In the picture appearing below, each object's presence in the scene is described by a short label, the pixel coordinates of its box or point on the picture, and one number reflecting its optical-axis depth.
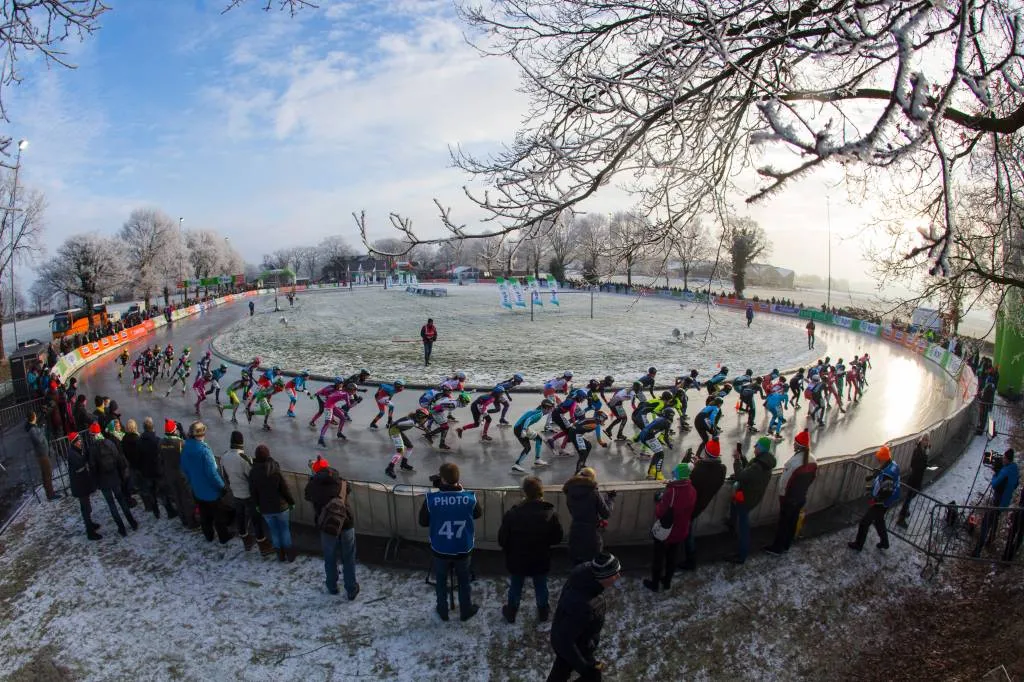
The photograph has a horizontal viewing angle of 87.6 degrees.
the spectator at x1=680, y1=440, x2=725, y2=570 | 6.02
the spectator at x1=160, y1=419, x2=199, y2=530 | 7.15
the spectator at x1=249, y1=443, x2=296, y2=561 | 6.06
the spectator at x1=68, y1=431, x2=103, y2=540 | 6.96
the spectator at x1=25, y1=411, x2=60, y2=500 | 8.31
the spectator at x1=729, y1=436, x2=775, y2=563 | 6.14
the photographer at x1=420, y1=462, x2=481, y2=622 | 5.08
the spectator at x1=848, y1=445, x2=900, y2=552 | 6.38
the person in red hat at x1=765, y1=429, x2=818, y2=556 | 6.27
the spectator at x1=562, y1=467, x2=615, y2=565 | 5.00
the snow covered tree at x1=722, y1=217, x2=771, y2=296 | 53.48
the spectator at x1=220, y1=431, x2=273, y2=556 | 6.43
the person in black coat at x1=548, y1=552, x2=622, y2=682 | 3.67
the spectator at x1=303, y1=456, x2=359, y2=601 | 5.47
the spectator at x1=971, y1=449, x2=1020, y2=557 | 6.64
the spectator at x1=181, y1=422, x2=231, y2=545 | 6.57
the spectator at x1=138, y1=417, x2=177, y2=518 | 7.54
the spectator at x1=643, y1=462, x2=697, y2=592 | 5.51
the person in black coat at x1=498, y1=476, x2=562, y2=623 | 4.94
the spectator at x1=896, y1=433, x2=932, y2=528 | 7.92
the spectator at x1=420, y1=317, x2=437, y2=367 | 19.77
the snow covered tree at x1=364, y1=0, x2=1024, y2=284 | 3.31
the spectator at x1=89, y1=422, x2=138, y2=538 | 7.06
